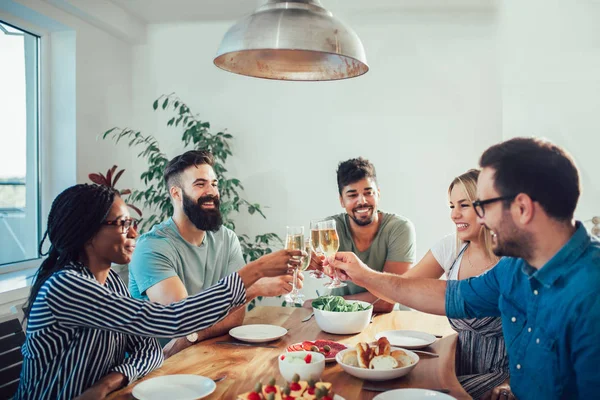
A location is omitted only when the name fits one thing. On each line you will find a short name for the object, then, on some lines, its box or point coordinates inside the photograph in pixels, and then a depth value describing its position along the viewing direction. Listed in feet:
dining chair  6.39
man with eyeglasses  4.45
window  11.19
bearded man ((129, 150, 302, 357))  7.46
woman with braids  4.97
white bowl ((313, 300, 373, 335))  6.72
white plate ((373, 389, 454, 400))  4.46
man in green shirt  9.72
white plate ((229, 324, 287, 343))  6.49
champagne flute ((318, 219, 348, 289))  6.91
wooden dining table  4.92
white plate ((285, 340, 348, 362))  5.48
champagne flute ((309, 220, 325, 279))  6.92
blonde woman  6.71
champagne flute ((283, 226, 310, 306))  6.05
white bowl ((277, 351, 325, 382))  4.77
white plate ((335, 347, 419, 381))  4.91
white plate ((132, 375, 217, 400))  4.61
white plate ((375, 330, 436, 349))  6.20
